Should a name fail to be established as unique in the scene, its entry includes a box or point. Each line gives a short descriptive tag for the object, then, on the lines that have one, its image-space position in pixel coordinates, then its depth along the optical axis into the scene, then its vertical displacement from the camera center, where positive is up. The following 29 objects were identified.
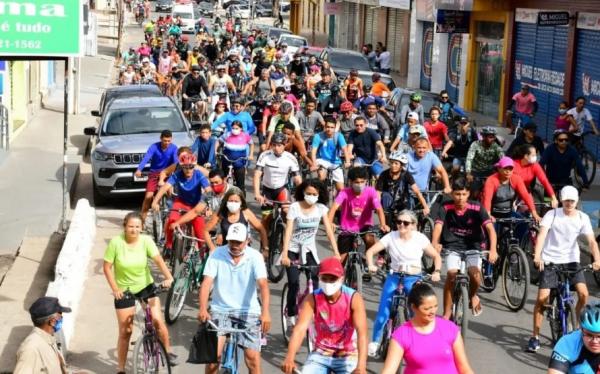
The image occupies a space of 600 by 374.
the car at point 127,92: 23.60 -2.02
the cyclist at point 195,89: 26.56 -2.12
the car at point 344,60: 36.06 -1.79
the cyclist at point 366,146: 16.81 -2.09
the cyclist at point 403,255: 10.43 -2.32
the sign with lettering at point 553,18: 28.02 -0.15
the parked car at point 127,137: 19.11 -2.45
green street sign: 15.05 -0.46
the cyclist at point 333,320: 8.20 -2.30
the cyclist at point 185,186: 13.54 -2.25
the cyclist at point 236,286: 9.39 -2.37
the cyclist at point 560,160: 15.85 -2.08
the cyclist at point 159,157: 15.77 -2.26
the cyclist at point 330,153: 16.55 -2.19
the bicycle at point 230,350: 9.15 -2.84
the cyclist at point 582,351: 7.09 -2.13
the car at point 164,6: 100.88 -0.69
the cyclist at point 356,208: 12.07 -2.18
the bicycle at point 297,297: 11.27 -3.00
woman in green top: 10.06 -2.50
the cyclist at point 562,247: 11.16 -2.34
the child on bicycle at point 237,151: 17.39 -2.31
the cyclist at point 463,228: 11.45 -2.23
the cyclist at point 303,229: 11.41 -2.28
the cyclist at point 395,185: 13.66 -2.18
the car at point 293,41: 49.41 -1.69
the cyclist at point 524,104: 26.67 -2.20
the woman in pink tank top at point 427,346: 7.18 -2.15
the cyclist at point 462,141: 19.63 -2.31
